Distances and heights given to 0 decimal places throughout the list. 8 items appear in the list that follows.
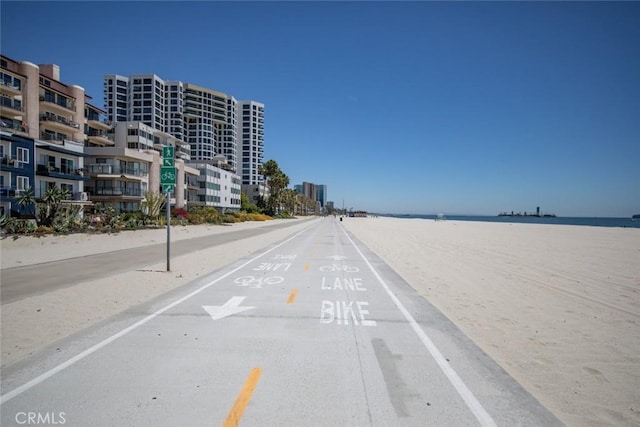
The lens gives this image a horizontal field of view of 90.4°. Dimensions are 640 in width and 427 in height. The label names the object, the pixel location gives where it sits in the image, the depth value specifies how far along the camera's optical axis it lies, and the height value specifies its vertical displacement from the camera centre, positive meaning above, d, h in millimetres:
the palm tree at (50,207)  24359 -157
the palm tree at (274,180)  94250 +9112
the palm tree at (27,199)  25711 +473
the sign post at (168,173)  11789 +1283
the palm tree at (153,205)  36531 +249
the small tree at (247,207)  94056 +526
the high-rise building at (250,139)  164875 +37293
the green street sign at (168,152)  11514 +2036
